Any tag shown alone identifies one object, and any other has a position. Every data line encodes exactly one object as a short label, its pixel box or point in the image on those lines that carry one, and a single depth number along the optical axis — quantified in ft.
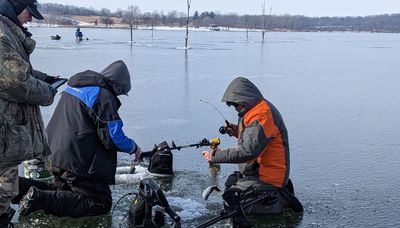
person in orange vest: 15.15
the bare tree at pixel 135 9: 194.22
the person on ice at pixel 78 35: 118.11
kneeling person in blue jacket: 14.49
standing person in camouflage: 11.55
